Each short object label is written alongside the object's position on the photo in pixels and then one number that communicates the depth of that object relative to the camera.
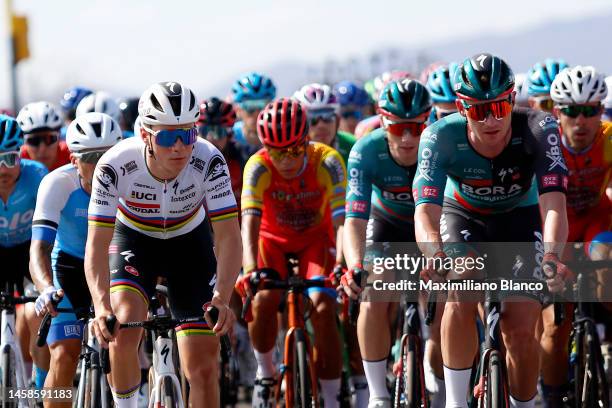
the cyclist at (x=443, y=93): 20.12
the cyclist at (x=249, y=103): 25.14
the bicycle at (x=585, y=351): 16.84
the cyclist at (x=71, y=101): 29.34
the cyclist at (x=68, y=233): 16.39
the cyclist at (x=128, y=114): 27.00
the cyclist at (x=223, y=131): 23.20
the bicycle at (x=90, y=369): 14.52
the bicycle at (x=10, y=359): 17.66
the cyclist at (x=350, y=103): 29.22
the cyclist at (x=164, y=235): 14.12
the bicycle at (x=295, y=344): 16.95
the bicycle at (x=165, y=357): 13.38
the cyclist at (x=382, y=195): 17.03
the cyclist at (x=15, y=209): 18.78
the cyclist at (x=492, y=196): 14.12
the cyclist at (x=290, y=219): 18.42
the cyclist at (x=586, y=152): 18.92
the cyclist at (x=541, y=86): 21.95
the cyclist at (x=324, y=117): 24.14
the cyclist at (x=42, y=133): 21.98
